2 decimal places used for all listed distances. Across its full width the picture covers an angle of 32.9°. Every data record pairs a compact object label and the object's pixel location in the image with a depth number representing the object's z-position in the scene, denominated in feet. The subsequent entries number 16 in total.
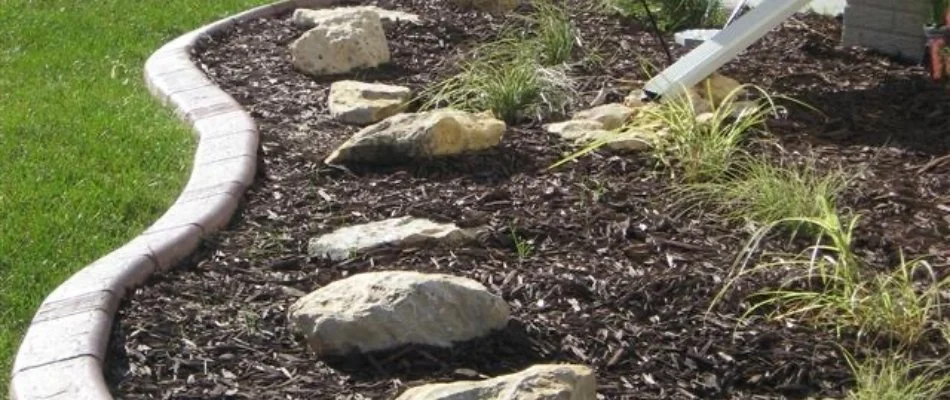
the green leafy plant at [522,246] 15.44
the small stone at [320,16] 25.48
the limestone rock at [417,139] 18.25
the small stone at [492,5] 26.53
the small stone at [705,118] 18.86
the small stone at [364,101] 20.44
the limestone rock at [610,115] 19.67
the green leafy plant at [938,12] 21.91
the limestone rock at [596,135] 18.43
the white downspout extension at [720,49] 20.33
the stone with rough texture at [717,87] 20.89
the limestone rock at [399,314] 13.24
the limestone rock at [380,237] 15.51
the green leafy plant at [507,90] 20.18
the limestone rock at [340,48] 22.88
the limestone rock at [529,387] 11.51
